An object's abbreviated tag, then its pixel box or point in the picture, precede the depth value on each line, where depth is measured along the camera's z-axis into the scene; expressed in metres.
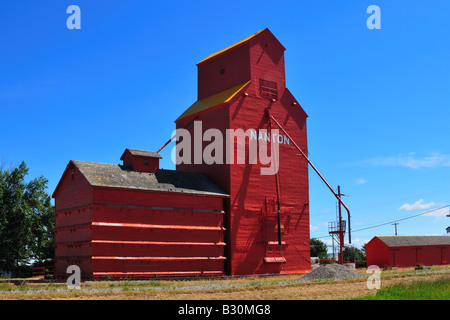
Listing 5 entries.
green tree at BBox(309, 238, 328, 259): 84.07
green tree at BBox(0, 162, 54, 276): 42.88
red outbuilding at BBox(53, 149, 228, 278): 28.56
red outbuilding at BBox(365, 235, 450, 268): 51.94
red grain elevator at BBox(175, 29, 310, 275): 34.53
